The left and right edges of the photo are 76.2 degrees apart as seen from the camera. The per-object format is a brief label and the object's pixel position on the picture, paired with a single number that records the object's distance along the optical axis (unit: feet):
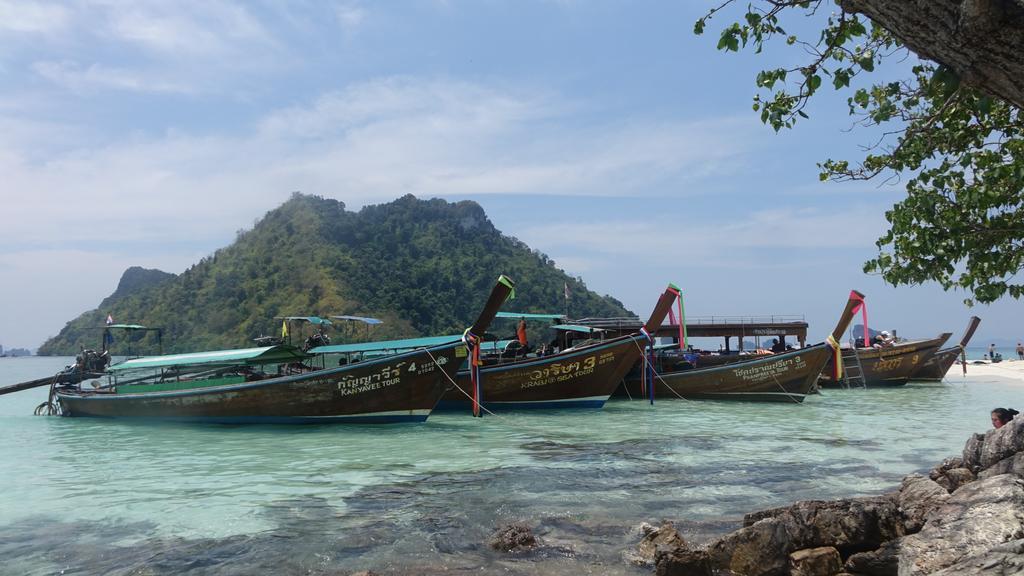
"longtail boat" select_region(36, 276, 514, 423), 46.32
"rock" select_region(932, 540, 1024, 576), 9.84
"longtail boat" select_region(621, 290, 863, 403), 62.34
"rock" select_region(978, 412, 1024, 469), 18.11
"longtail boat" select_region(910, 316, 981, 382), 93.81
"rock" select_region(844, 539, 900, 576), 13.87
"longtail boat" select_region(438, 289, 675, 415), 58.29
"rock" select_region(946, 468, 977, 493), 19.19
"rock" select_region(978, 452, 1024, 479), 16.50
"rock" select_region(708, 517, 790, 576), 14.96
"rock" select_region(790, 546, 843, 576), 14.37
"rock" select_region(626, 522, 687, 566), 16.43
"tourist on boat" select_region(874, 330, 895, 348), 89.81
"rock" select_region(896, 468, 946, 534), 15.33
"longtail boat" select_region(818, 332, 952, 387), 86.84
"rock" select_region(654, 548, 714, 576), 15.21
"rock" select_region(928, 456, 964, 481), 21.55
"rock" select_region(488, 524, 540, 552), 18.37
